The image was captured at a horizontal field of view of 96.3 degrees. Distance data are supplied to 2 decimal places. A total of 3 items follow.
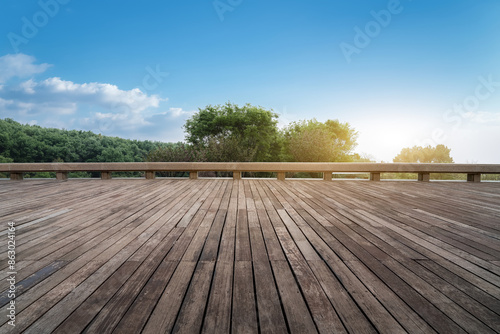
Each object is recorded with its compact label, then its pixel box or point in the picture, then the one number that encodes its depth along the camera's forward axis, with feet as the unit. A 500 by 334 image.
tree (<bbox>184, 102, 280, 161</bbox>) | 69.72
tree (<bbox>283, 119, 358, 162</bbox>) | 49.42
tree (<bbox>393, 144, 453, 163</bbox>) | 98.78
